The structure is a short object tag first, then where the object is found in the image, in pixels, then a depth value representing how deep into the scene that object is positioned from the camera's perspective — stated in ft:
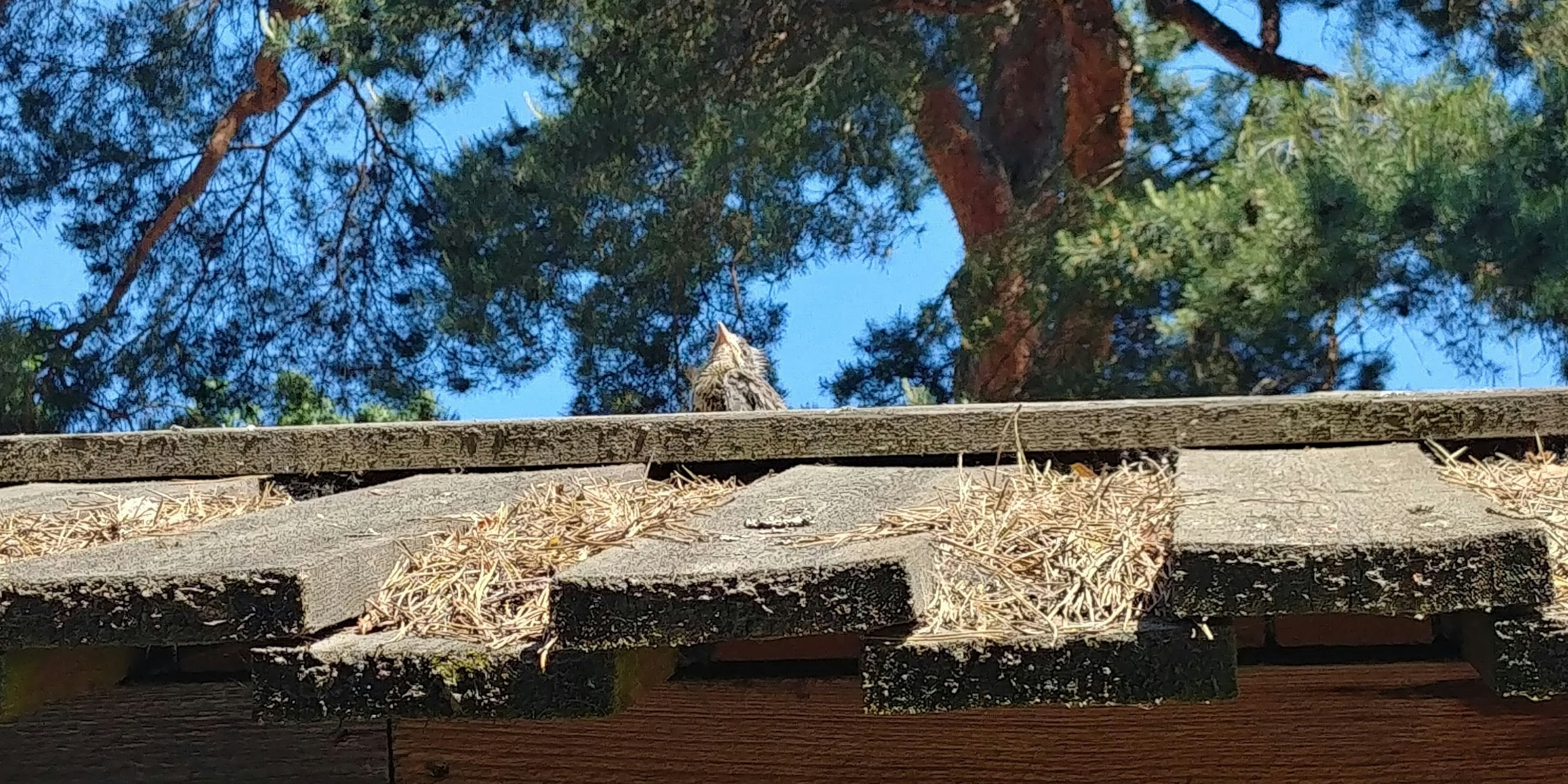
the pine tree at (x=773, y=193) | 20.27
